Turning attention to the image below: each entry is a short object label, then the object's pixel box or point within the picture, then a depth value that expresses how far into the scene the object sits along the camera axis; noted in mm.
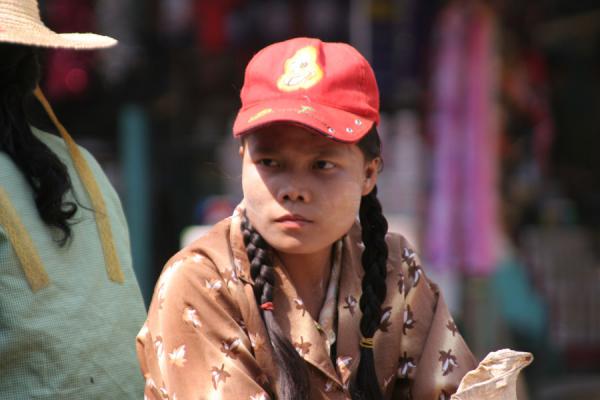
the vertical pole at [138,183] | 12711
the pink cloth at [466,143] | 12242
